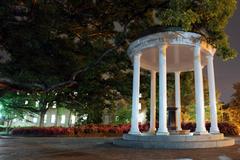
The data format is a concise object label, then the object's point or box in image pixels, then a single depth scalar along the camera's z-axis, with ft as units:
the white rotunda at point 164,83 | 46.11
